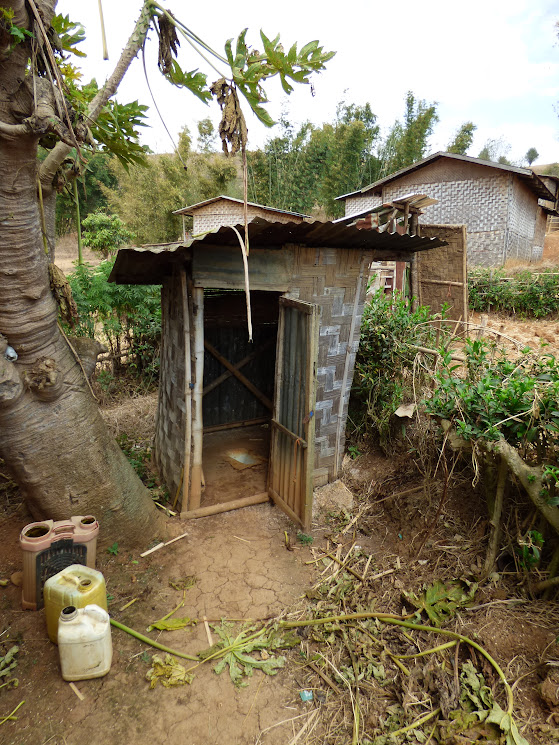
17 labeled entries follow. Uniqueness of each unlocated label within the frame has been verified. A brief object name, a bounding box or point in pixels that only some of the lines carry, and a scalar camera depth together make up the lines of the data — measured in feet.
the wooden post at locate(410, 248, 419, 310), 20.76
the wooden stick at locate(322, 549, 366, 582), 11.67
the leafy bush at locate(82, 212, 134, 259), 39.65
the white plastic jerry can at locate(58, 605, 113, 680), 8.13
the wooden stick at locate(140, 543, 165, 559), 12.29
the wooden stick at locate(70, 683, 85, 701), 8.20
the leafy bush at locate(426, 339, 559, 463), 9.27
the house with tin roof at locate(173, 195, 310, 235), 47.73
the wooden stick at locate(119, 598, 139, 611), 10.41
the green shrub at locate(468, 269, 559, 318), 31.24
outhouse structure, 12.24
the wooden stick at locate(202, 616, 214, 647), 9.70
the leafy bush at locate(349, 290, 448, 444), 15.74
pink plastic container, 9.56
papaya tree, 6.68
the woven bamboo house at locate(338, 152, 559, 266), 40.42
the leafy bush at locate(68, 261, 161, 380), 23.25
